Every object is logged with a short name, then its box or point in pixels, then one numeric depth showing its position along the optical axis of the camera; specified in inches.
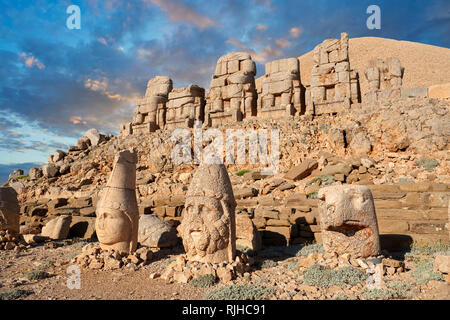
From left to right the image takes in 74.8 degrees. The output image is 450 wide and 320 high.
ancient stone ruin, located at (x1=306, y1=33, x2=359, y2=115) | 655.1
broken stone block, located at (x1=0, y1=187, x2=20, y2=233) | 346.6
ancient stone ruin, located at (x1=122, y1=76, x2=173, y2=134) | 866.1
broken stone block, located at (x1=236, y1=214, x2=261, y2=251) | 285.3
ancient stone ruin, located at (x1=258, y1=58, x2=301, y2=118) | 703.1
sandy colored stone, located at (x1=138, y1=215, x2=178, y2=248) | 315.9
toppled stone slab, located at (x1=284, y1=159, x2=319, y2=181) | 505.0
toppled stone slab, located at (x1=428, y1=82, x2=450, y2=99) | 563.8
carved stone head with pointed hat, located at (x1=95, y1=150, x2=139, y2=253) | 264.1
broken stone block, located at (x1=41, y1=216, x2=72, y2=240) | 397.5
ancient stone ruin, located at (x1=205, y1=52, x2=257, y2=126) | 755.4
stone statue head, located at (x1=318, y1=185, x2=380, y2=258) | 227.5
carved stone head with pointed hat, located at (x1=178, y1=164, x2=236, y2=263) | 222.5
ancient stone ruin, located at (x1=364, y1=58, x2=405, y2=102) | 623.7
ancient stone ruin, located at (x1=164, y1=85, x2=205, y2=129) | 815.7
